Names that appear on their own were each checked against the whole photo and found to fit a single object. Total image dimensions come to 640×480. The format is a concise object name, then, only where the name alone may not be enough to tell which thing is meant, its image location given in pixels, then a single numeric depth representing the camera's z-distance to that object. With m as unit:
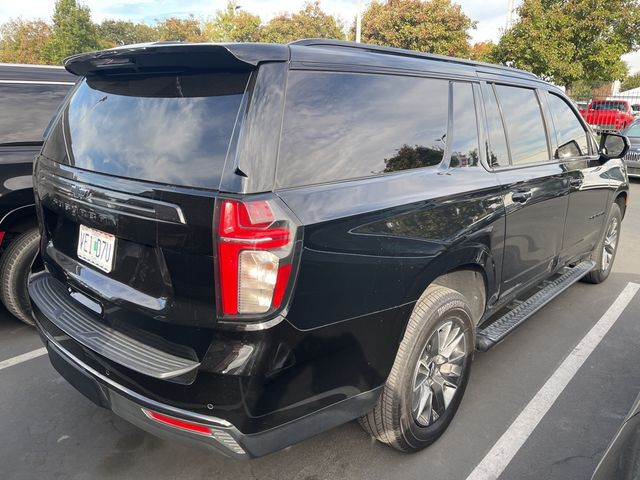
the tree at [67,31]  32.88
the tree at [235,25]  31.12
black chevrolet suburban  1.70
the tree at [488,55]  18.98
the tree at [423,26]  23.11
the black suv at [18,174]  3.47
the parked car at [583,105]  23.19
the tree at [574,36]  16.55
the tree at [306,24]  34.31
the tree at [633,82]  66.25
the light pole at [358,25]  17.70
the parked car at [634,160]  11.05
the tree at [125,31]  57.69
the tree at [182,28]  44.97
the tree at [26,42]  37.41
